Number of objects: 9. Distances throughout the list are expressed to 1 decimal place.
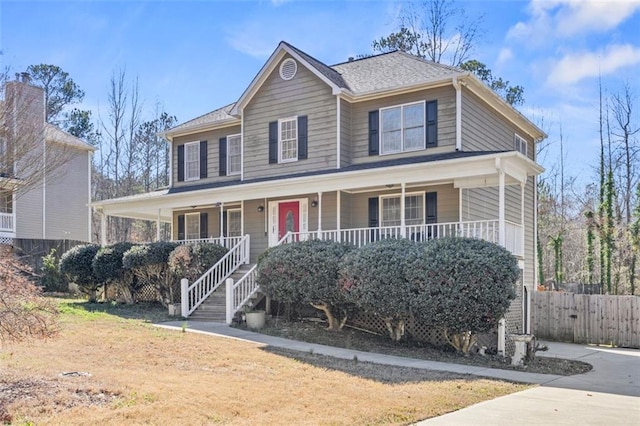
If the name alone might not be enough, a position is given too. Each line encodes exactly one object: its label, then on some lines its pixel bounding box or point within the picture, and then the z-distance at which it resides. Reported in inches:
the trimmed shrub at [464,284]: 454.3
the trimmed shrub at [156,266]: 690.2
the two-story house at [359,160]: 609.6
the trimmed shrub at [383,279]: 483.5
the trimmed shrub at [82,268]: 767.1
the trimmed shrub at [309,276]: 549.3
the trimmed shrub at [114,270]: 736.3
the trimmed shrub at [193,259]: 665.6
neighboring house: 548.5
